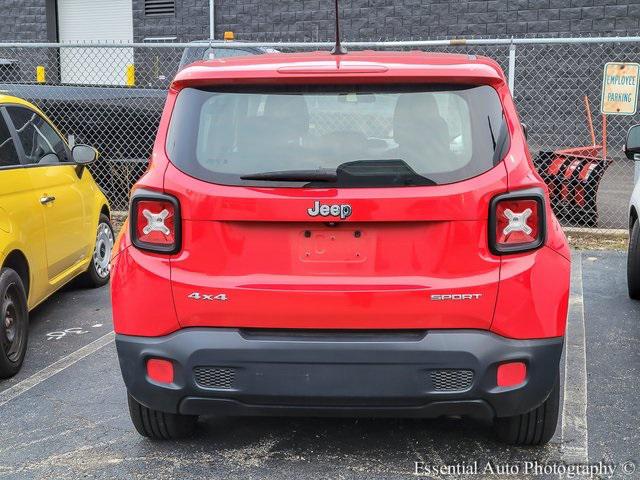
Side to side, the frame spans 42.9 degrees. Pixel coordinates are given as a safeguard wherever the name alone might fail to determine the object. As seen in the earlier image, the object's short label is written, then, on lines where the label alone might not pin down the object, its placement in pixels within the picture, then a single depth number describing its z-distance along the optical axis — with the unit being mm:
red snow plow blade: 9094
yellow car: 4996
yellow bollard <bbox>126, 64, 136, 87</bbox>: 15430
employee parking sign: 8935
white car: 6302
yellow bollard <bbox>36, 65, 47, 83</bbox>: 16306
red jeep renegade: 3193
